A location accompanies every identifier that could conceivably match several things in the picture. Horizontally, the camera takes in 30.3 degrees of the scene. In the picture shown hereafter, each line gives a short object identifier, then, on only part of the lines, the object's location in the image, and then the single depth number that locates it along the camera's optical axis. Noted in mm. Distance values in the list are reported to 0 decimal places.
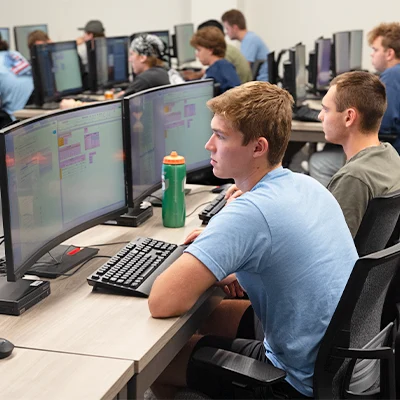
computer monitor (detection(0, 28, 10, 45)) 8477
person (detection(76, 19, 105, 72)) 7949
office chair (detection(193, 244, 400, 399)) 1690
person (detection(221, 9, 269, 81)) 8234
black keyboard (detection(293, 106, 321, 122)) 5215
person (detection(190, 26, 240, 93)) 5516
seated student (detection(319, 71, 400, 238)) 2412
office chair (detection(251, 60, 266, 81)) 7398
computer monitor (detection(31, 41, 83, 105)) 5547
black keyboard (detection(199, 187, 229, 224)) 2721
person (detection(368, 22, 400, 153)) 4484
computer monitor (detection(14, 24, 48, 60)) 8320
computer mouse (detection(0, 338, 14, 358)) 1611
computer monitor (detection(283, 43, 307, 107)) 5410
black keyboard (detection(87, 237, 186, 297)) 2012
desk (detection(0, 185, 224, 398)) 1673
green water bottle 2621
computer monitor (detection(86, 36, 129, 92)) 6531
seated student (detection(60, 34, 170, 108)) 5148
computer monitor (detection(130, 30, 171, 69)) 8002
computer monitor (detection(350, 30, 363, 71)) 7418
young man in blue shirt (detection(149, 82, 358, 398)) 1751
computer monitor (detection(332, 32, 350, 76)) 6801
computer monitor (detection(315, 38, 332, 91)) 6441
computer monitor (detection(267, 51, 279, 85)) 5527
